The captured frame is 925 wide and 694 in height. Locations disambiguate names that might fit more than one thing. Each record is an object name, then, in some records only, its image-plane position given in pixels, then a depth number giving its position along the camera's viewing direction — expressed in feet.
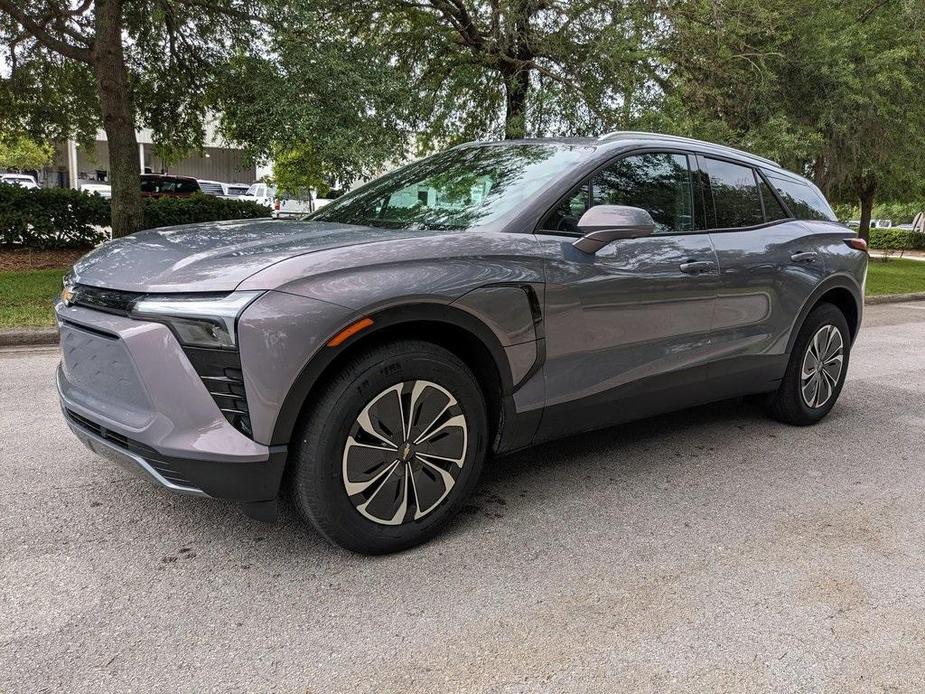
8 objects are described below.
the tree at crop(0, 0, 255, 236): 33.76
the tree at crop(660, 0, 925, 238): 39.11
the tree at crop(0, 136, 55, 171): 139.95
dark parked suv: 87.76
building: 152.97
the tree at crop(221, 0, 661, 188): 32.65
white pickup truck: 100.67
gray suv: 8.29
